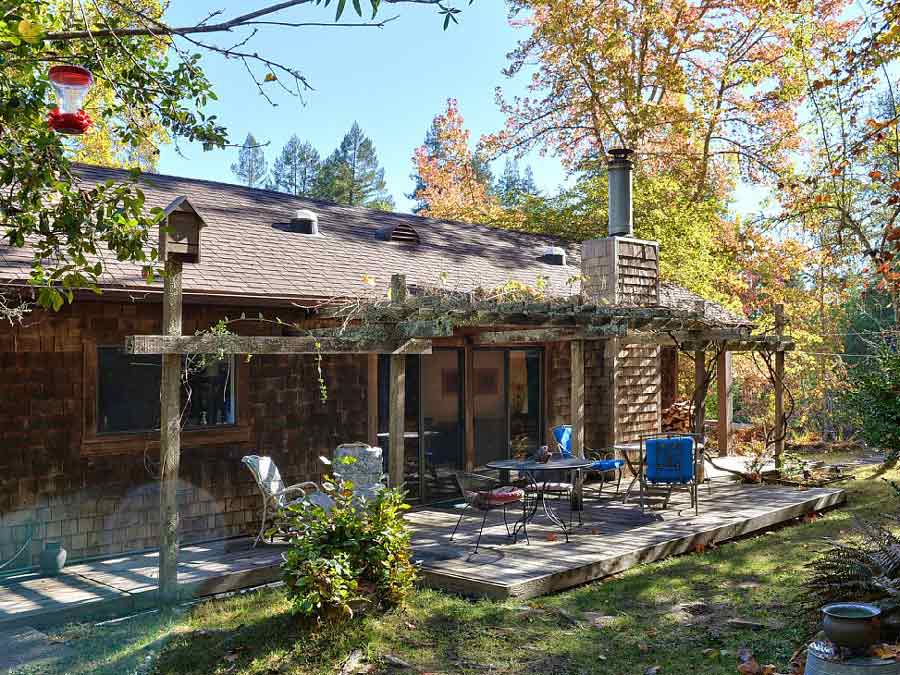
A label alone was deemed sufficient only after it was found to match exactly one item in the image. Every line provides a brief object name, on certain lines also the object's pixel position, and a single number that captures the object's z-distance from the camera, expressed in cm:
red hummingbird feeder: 398
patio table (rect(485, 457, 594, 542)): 781
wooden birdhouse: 603
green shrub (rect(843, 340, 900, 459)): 999
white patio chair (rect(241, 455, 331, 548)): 766
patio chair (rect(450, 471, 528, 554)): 749
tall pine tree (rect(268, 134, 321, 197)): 5541
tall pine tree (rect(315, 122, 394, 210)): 4834
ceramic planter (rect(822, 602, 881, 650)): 401
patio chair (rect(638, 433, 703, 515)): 898
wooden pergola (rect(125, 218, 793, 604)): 609
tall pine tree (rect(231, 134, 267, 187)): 5897
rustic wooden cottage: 749
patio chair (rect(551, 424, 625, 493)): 1021
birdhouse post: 605
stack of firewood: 1545
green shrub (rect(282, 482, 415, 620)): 552
